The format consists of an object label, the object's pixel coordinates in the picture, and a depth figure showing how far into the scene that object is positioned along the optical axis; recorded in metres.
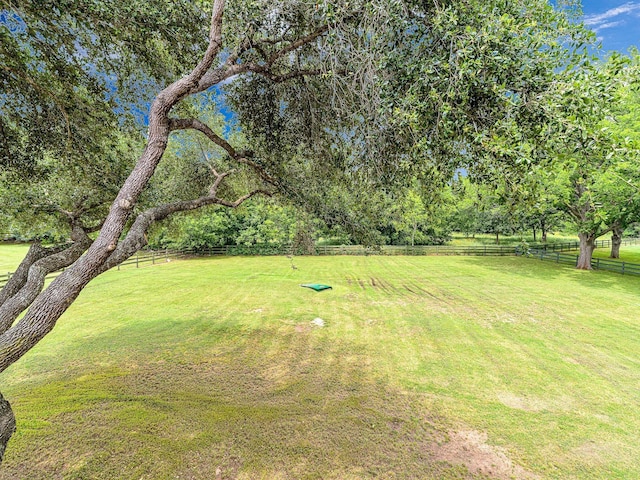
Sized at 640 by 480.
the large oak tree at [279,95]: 2.30
